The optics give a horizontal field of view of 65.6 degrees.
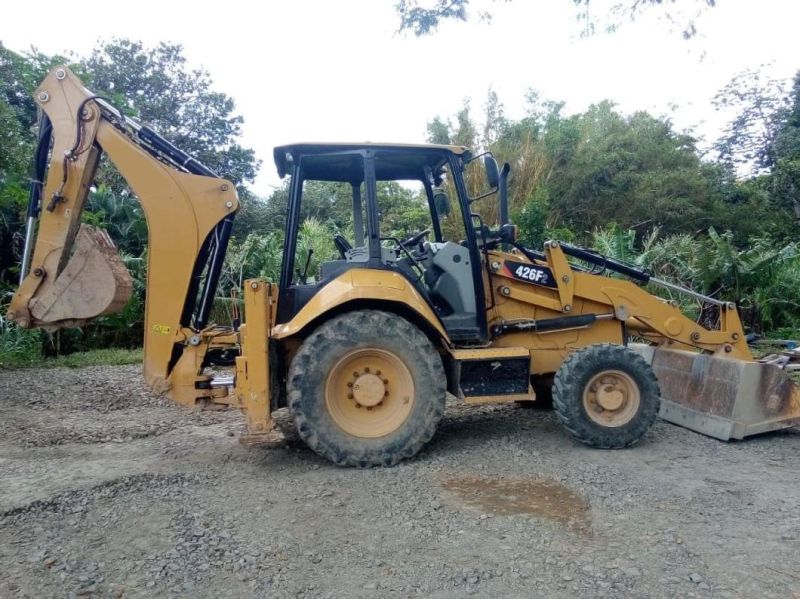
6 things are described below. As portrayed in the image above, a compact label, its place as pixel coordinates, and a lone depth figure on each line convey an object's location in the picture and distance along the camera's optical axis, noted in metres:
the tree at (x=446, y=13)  7.35
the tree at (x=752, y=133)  23.56
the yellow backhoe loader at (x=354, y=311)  4.39
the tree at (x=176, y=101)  23.77
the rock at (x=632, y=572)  2.81
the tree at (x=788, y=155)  17.70
